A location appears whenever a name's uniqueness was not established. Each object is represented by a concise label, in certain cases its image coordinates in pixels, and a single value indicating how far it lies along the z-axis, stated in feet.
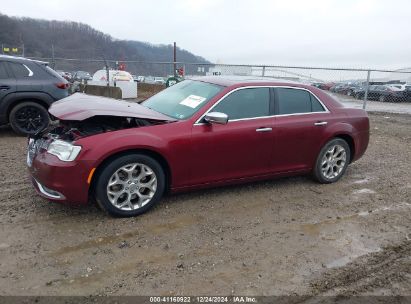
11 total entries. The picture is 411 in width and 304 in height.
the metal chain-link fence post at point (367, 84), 43.87
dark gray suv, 24.59
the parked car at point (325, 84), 44.89
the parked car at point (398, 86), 78.12
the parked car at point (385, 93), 74.59
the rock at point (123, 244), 11.80
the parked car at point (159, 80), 66.44
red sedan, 12.89
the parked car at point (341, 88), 65.88
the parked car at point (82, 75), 68.87
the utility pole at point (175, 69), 53.67
